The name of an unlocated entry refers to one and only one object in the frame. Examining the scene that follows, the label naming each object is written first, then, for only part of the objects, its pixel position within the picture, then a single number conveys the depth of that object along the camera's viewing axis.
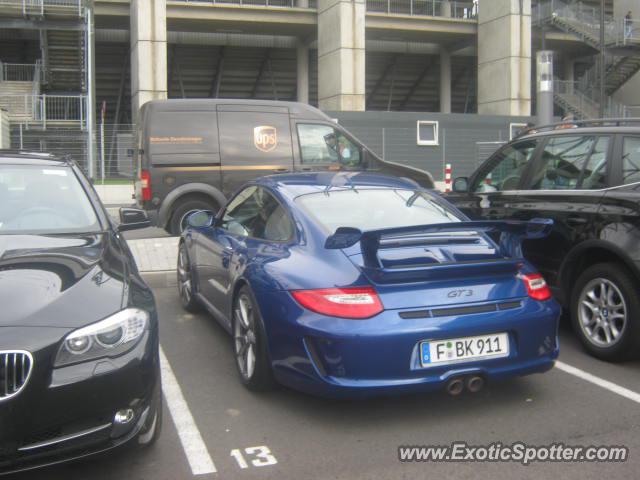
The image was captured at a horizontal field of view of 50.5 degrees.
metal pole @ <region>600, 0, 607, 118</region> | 25.20
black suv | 4.73
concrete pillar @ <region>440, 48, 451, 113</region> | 36.97
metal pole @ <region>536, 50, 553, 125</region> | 16.34
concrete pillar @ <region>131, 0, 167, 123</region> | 25.97
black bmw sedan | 2.73
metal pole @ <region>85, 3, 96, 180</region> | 21.31
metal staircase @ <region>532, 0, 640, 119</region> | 32.91
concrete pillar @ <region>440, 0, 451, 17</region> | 34.25
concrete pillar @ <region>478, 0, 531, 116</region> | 30.31
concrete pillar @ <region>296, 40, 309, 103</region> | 34.44
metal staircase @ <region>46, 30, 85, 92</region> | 26.47
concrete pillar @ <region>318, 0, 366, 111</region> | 28.50
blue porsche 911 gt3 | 3.59
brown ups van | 10.37
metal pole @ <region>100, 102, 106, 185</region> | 21.06
